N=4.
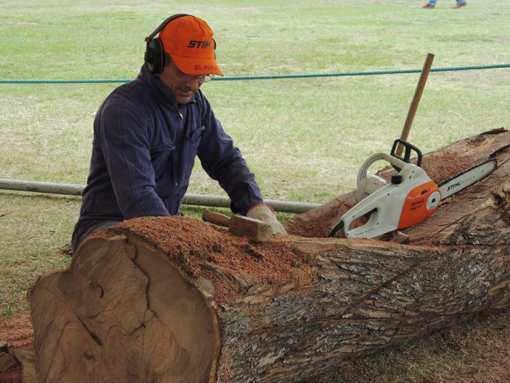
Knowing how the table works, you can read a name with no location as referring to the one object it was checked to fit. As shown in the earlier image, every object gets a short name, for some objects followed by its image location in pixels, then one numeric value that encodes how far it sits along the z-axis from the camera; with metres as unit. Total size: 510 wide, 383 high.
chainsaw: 5.99
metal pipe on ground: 9.29
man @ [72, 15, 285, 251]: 5.37
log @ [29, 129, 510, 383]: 3.89
